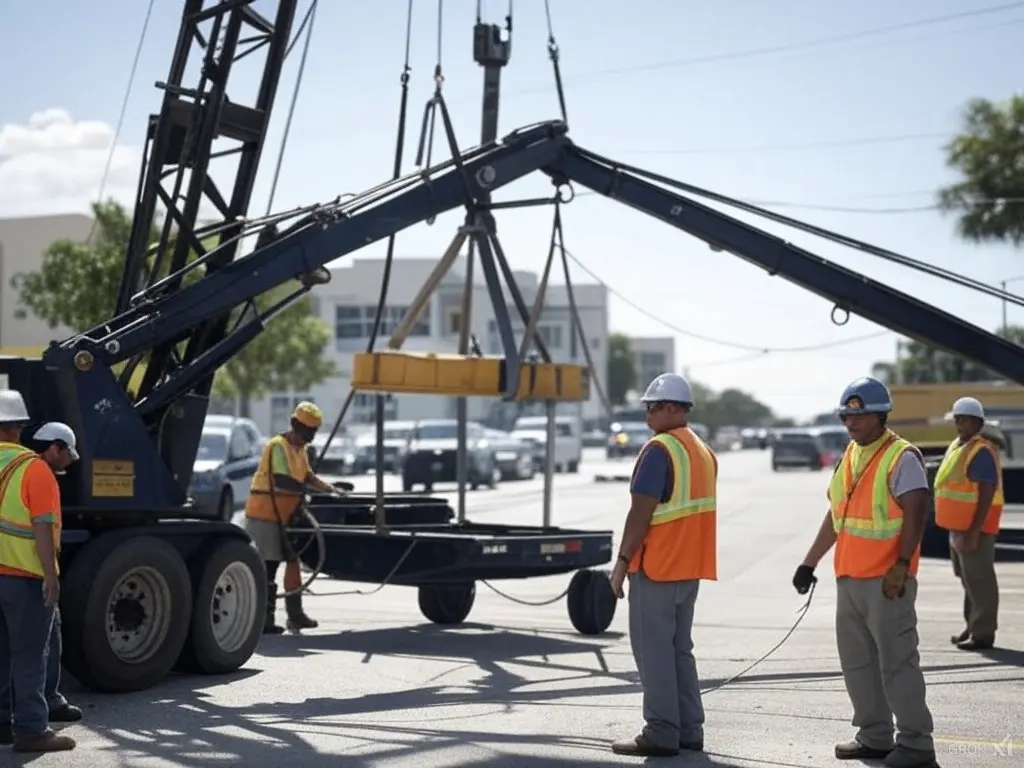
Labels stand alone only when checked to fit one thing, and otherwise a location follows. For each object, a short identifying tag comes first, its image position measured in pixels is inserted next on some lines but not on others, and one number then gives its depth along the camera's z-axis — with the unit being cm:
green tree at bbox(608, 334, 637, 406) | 15862
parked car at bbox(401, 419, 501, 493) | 4162
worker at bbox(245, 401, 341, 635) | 1462
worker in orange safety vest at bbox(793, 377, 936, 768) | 827
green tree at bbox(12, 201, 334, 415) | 4166
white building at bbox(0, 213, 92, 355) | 5916
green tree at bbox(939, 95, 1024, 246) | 5206
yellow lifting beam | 1359
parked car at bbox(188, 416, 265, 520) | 2772
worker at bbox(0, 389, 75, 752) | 870
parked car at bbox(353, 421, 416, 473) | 5294
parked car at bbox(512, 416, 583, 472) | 5650
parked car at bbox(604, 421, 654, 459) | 7300
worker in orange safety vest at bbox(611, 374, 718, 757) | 862
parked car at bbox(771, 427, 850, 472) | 6494
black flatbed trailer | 1373
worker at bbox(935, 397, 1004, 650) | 1297
